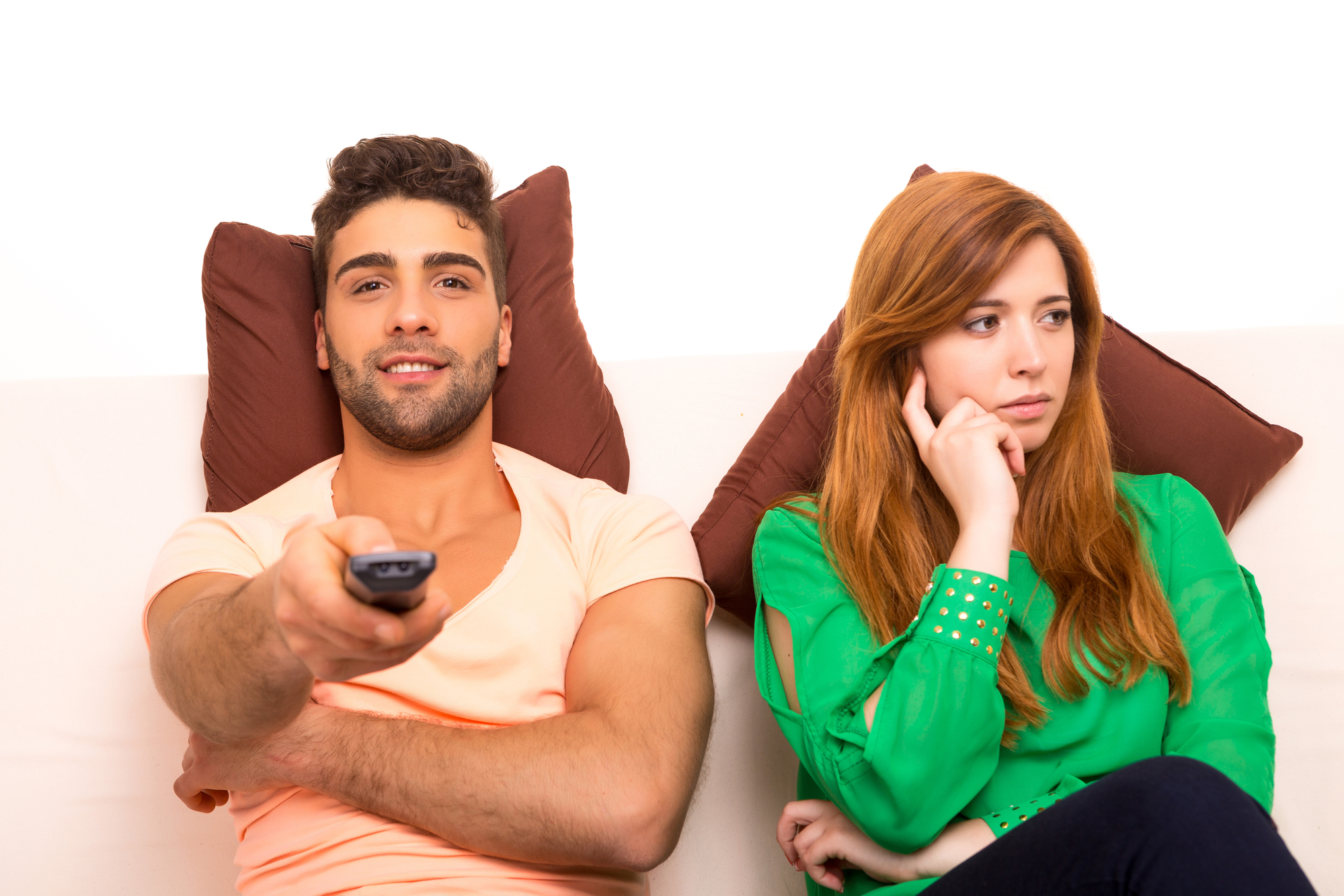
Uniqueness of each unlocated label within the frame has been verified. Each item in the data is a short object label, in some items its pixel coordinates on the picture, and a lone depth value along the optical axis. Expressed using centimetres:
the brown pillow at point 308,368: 165
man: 102
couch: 156
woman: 114
